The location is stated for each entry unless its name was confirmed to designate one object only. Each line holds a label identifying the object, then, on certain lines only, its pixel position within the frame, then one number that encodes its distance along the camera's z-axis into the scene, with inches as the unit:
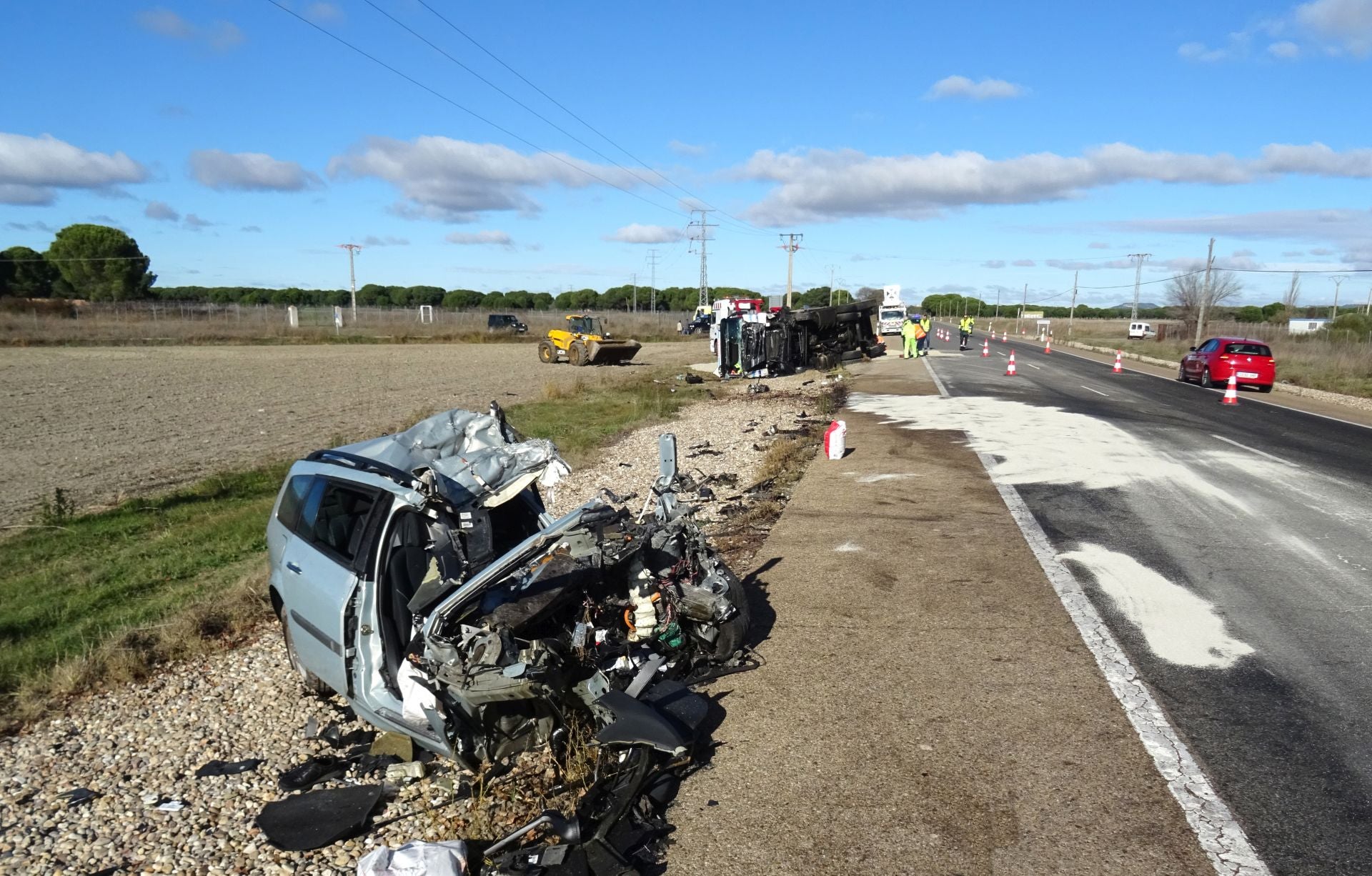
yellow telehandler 1556.3
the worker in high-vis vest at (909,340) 1523.1
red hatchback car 1056.8
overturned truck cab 1215.6
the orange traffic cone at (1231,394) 876.6
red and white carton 545.6
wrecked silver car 180.9
